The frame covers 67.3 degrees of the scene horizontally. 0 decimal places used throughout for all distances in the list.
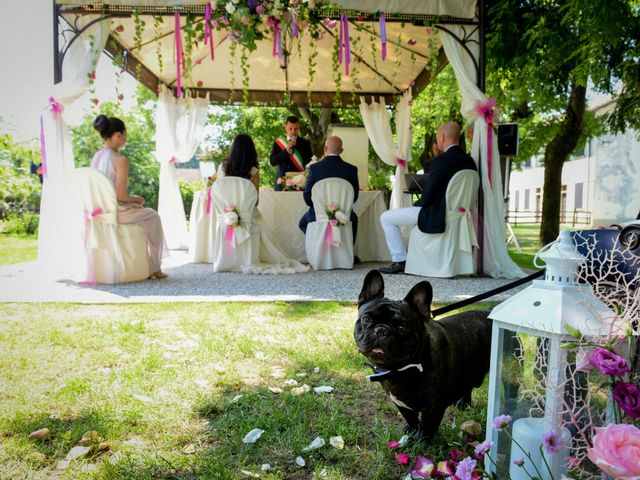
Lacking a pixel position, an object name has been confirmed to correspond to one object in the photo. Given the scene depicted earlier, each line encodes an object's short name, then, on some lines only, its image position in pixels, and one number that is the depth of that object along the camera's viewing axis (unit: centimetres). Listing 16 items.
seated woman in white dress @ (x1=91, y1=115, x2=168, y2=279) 576
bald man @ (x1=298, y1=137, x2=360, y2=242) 694
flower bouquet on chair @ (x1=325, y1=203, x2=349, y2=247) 687
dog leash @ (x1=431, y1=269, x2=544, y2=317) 168
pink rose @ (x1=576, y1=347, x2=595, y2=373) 89
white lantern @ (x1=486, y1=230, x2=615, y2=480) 112
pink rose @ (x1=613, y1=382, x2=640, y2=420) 70
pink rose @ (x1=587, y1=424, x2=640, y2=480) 64
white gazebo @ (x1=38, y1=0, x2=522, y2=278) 604
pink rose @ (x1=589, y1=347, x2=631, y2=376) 73
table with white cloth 795
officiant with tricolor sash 880
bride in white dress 676
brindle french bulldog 153
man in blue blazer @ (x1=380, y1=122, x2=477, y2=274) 624
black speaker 880
